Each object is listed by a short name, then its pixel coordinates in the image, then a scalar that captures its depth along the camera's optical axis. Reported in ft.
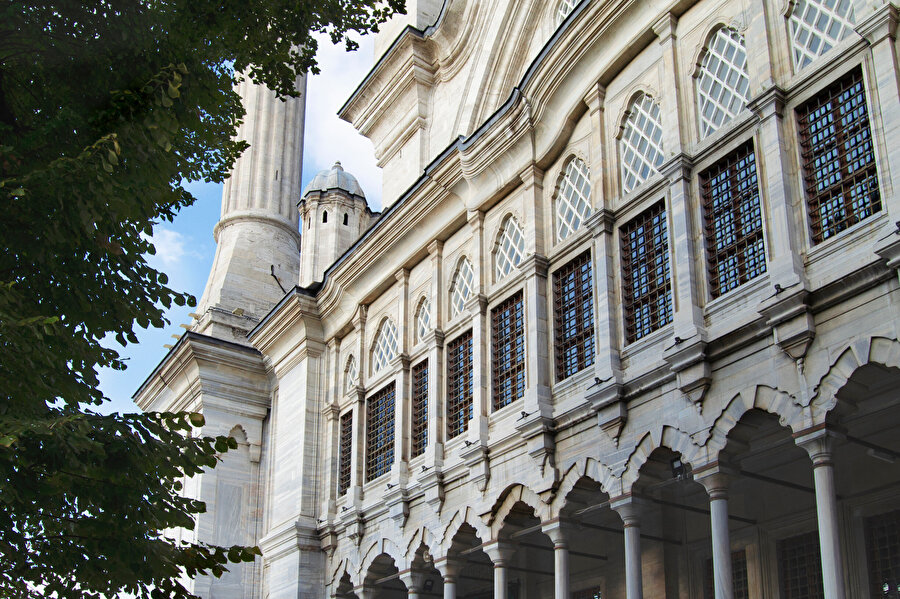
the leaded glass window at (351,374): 80.38
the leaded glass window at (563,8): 71.34
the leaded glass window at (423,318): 72.90
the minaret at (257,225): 110.11
